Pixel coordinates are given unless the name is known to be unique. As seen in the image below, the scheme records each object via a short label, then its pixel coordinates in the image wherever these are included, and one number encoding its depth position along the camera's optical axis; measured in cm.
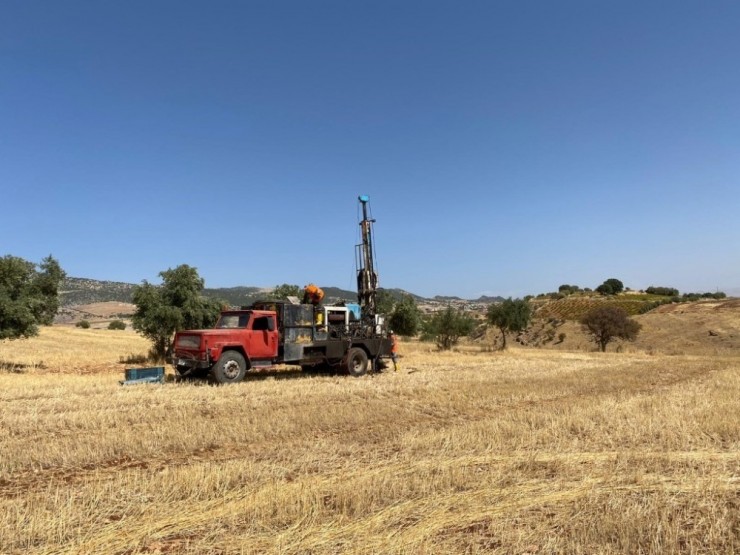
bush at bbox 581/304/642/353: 4262
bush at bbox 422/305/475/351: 4088
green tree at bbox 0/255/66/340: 2005
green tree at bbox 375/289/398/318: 3972
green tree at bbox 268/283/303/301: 3934
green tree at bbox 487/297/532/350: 4062
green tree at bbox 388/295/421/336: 4097
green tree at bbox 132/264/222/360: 2334
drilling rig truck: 1606
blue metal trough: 1587
